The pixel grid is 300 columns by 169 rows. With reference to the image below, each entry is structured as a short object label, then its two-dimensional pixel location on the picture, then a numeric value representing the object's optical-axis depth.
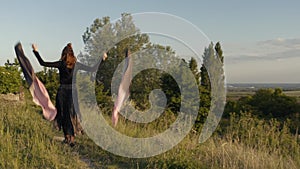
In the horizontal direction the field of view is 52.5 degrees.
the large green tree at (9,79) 15.99
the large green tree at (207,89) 9.75
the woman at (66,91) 6.07
